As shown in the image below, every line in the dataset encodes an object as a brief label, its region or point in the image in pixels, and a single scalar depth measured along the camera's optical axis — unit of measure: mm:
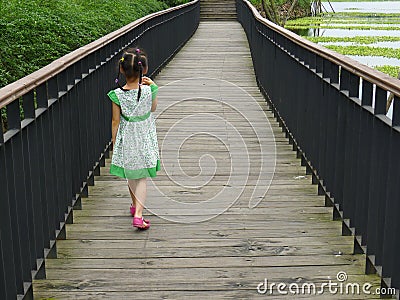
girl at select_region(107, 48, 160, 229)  5254
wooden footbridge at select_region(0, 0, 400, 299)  4031
